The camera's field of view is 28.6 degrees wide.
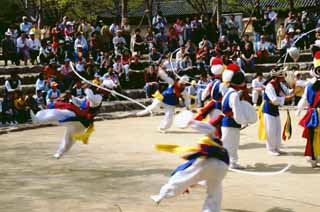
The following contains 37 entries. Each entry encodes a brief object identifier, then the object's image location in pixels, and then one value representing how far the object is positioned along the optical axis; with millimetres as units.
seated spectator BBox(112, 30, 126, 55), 22594
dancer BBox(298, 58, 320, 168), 10086
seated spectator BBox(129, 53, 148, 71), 21641
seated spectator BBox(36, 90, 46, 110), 17656
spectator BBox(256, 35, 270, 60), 23797
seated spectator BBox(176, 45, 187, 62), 21942
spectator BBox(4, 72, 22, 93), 17547
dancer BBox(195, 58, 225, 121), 10422
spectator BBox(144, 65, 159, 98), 20703
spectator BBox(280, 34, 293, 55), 23306
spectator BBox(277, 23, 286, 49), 24769
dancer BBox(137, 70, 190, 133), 14562
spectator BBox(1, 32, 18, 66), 20766
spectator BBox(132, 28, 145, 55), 23500
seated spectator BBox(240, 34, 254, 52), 23281
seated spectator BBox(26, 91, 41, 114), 17172
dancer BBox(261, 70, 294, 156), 11234
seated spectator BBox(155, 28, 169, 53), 23622
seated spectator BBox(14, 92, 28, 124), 17078
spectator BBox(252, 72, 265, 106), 18875
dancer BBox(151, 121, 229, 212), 7004
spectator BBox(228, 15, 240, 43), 24109
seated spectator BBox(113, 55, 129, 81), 21016
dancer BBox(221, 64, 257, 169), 9352
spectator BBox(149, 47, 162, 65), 22422
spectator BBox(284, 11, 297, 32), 23922
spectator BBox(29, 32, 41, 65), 21048
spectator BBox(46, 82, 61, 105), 17312
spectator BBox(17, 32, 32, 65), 20719
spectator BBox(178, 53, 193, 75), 21575
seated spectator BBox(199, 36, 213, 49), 22438
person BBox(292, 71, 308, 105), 11750
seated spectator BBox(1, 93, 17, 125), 17053
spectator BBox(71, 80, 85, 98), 15188
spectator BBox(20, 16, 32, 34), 22375
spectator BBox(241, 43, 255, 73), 22828
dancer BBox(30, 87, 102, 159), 10335
